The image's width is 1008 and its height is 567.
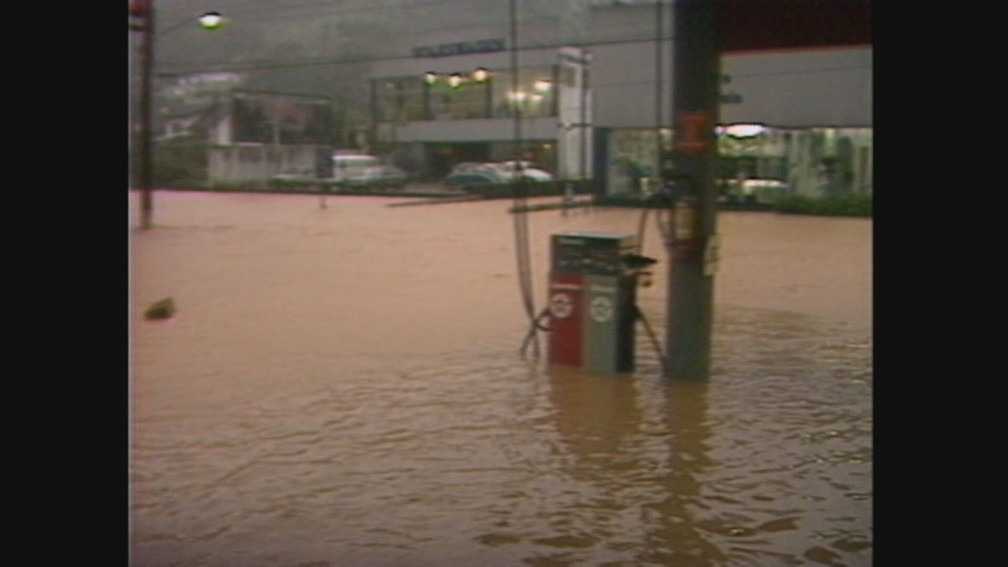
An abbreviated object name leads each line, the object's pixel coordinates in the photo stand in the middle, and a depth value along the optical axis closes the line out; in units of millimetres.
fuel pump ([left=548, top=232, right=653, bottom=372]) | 9648
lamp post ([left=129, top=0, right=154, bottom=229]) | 17672
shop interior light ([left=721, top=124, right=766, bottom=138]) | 33388
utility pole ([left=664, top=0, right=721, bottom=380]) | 9242
